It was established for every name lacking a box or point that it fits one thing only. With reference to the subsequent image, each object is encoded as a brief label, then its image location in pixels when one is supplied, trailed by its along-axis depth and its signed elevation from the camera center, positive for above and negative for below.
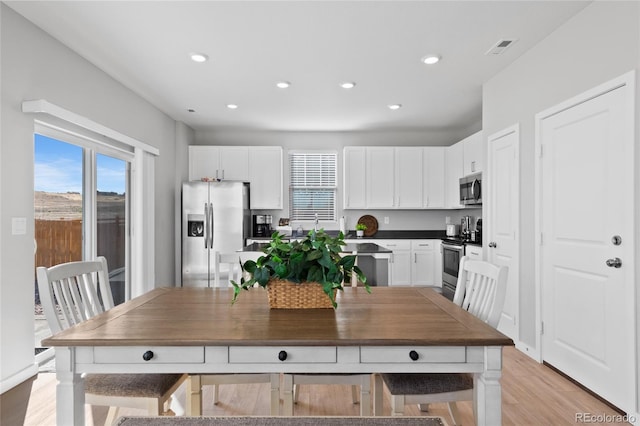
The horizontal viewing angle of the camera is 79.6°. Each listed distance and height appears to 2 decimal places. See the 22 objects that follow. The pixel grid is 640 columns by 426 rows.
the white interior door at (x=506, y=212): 3.40 +0.01
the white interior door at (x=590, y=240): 2.22 -0.18
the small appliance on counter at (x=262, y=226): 6.00 -0.20
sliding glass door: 3.19 +0.09
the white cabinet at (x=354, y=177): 5.96 +0.56
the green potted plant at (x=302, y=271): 1.57 -0.24
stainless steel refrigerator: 5.38 -0.16
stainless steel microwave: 4.57 +0.30
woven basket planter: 1.62 -0.35
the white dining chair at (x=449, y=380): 1.54 -0.69
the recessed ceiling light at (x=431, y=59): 3.35 +1.37
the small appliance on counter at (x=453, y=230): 5.76 -0.26
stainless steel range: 4.86 -0.65
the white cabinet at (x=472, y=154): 4.68 +0.75
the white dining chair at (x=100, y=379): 1.52 -0.68
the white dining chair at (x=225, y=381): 1.68 -0.75
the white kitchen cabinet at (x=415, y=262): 5.67 -0.72
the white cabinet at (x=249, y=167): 5.91 +0.72
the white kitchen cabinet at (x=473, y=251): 4.27 -0.44
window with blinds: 6.30 +0.47
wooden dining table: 1.26 -0.46
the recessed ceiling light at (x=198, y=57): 3.26 +1.35
